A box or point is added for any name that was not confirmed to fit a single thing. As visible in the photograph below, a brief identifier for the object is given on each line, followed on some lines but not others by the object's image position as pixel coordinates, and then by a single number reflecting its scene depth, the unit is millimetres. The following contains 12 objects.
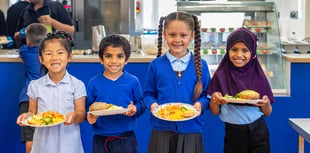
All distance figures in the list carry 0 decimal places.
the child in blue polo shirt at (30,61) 3223
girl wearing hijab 2492
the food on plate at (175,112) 2281
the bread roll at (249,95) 2326
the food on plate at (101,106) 2250
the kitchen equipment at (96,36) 3803
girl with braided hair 2455
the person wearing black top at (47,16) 3785
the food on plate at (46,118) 2262
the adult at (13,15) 5312
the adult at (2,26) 5441
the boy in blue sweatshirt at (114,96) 2461
